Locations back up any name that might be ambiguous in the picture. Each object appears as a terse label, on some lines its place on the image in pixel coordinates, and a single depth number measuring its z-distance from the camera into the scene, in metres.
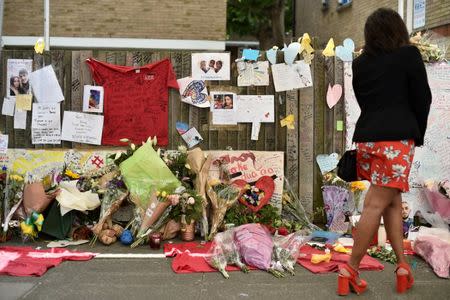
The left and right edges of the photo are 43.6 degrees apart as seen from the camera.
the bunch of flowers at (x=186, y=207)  5.48
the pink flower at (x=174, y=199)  5.45
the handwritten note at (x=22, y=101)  6.22
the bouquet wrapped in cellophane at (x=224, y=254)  4.65
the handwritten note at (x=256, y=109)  6.32
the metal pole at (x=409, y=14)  6.77
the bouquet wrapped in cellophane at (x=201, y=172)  5.65
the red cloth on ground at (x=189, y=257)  4.66
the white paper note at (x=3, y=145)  5.78
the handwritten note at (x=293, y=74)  6.28
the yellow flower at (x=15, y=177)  5.79
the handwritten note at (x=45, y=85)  6.22
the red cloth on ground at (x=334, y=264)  4.73
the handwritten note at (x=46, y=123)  6.25
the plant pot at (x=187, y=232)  5.60
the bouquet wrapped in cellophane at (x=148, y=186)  5.50
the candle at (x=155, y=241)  5.32
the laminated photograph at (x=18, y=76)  6.23
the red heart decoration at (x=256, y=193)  5.89
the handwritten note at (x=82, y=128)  6.29
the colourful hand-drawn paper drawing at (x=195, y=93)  6.25
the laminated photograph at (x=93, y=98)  6.24
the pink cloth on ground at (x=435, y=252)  4.64
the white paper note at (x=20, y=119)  6.25
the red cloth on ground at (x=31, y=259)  4.57
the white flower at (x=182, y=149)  5.95
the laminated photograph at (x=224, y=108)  6.30
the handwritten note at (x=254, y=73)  6.28
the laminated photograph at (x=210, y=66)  6.26
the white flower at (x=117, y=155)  5.85
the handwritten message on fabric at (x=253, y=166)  6.05
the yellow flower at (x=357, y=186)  5.95
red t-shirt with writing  6.25
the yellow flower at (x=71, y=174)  5.89
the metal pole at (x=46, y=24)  6.90
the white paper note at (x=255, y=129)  6.35
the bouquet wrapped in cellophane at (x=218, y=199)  5.65
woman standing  3.96
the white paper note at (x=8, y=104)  6.24
